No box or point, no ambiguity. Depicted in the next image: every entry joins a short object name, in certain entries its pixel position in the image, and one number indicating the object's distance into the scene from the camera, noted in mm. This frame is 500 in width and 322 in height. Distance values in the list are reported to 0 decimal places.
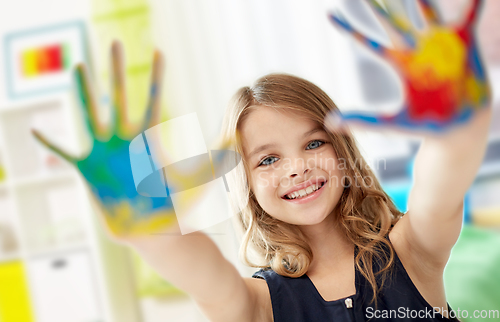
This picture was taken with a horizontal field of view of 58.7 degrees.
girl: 523
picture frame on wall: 2102
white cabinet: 2016
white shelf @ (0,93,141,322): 1997
